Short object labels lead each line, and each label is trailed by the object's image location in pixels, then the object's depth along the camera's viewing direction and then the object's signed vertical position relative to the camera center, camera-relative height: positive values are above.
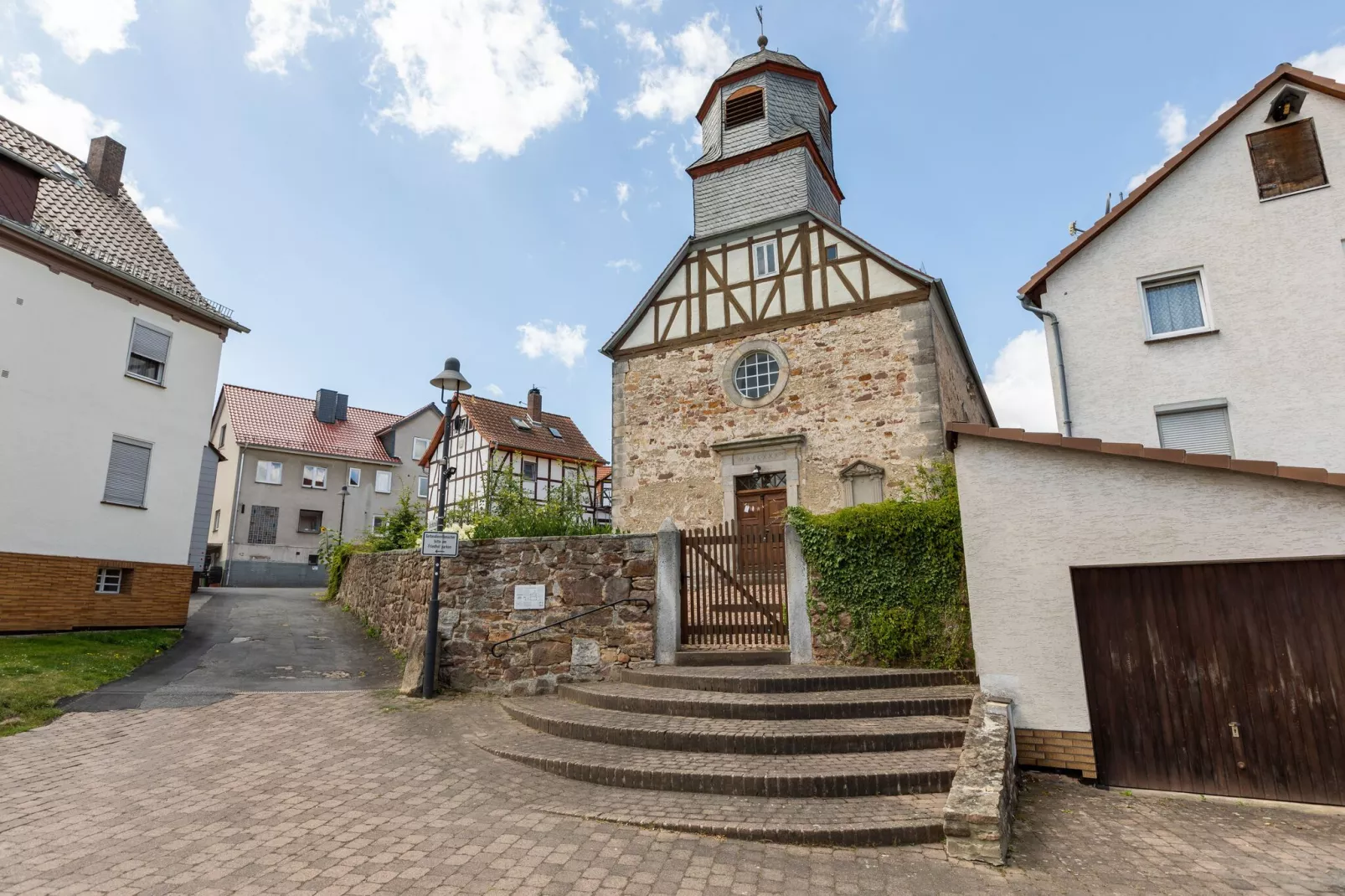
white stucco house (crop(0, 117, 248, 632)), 12.01 +3.47
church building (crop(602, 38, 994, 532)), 14.12 +5.04
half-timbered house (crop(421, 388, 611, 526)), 29.53 +5.74
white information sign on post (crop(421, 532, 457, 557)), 9.41 +0.52
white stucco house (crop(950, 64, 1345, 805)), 5.71 -0.30
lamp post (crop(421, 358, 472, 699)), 9.31 +1.28
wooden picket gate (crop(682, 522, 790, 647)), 8.98 -0.10
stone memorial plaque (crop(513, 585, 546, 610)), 9.56 -0.20
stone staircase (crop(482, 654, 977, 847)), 4.90 -1.48
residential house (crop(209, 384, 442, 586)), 30.47 +5.02
